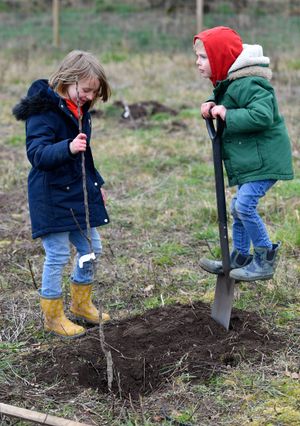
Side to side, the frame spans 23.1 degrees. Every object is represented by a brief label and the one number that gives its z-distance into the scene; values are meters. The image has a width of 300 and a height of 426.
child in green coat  3.91
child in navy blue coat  4.03
